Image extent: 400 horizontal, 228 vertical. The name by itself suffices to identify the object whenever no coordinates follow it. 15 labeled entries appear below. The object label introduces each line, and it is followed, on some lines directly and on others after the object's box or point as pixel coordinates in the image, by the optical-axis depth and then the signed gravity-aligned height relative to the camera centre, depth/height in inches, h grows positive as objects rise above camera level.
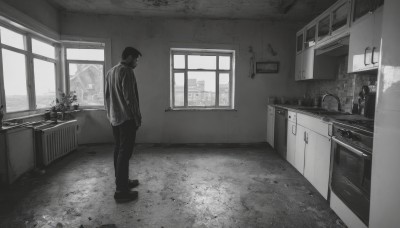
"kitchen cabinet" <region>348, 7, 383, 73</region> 82.3 +22.3
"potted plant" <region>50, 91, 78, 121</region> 154.5 -7.2
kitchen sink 117.0 -8.3
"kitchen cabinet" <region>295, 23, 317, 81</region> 145.3 +29.9
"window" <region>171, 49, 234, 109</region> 188.7 +14.8
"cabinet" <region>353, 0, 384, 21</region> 83.9 +37.1
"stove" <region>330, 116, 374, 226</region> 64.9 -21.9
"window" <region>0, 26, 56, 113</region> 121.2 +14.1
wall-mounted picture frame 187.0 +24.7
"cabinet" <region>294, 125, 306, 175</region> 116.7 -27.7
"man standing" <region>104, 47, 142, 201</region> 89.2 -6.9
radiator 127.3 -29.9
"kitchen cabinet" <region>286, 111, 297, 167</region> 129.6 -25.2
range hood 112.3 +27.4
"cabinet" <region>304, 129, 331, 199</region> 92.4 -28.9
